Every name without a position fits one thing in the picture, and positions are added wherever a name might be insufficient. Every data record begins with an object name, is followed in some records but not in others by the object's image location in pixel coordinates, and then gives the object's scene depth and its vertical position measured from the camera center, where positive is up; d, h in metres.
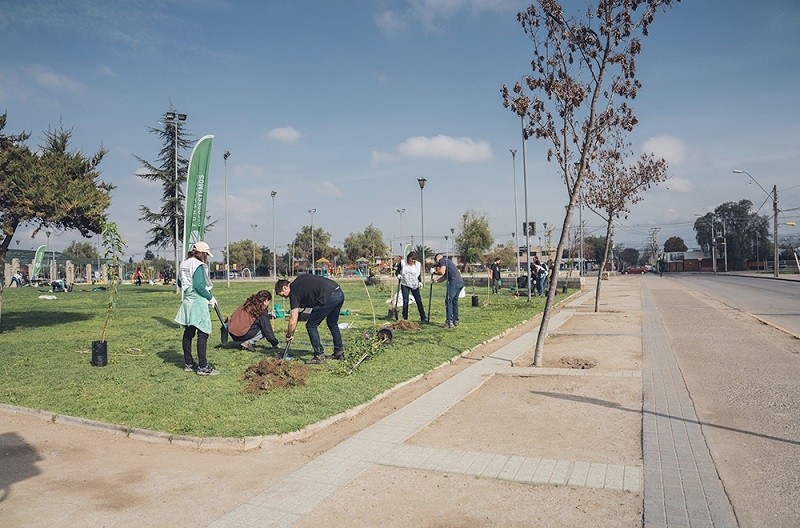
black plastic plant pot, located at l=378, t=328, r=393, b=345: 11.01 -1.29
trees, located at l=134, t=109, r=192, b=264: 36.91 +5.31
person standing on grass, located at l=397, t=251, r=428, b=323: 14.27 -0.24
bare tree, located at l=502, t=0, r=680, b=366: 9.38 +3.05
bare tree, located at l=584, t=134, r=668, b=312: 19.67 +2.75
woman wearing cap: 8.15 -0.51
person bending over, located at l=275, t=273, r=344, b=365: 8.56 -0.44
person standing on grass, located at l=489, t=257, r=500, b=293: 27.75 -0.43
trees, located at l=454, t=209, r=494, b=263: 62.41 +3.41
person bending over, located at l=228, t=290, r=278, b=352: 10.30 -0.96
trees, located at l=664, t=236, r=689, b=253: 154.50 +4.80
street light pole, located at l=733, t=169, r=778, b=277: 47.16 +4.29
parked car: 96.45 -1.13
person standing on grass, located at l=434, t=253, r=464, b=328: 13.85 -0.31
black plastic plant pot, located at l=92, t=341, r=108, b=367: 9.15 -1.31
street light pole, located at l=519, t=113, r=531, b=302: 26.64 +3.31
